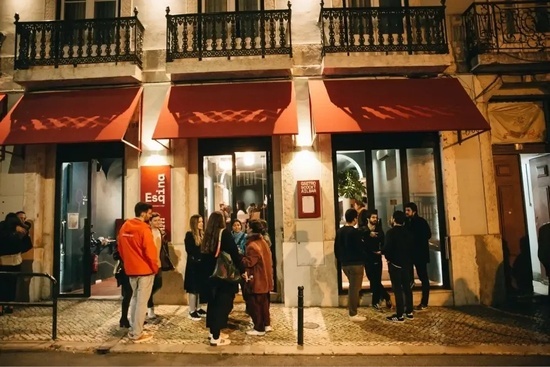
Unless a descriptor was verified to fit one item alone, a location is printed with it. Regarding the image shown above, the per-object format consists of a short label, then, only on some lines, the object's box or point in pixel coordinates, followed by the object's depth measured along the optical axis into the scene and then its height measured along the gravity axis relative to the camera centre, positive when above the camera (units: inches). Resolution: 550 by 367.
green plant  348.5 +31.0
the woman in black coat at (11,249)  281.3 -14.7
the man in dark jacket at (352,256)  265.9 -27.8
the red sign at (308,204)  319.9 +14.1
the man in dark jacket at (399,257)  258.4 -28.7
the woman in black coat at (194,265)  261.7 -30.4
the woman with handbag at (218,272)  217.3 -29.1
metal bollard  219.6 -59.1
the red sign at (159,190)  322.7 +31.3
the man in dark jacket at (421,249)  297.3 -26.9
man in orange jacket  218.2 -22.1
